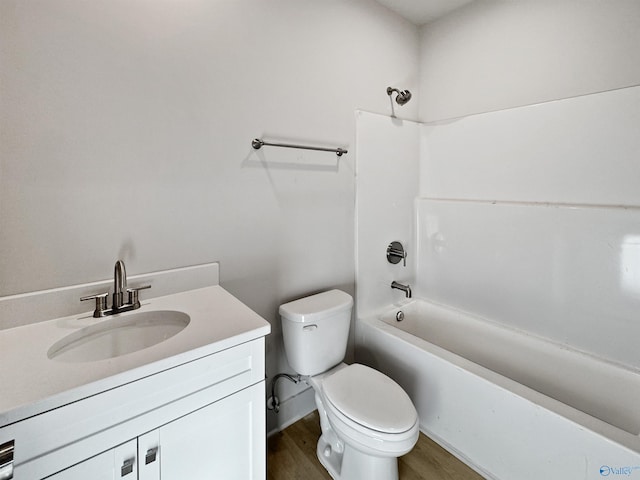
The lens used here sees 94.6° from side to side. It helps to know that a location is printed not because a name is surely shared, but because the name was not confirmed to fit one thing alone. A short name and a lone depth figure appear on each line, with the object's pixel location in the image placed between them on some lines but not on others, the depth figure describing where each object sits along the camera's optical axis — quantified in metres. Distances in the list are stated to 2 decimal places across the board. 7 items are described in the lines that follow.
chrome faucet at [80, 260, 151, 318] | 1.09
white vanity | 0.68
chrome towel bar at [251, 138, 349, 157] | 1.48
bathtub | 1.14
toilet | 1.18
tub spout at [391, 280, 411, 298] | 2.09
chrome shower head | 2.01
